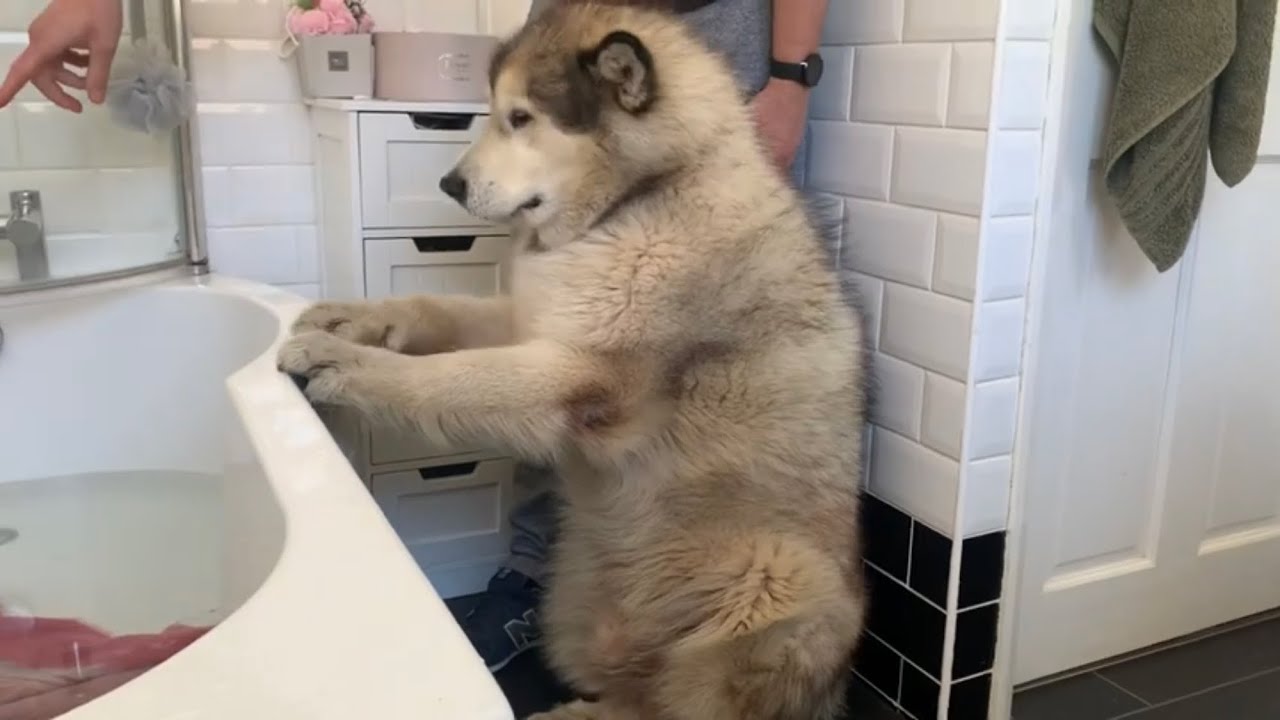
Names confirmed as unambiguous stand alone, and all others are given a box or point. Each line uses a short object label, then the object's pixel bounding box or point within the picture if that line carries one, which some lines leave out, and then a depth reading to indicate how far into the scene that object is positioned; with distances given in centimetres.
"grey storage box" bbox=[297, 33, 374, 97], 210
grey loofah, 192
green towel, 154
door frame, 156
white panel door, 176
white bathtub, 73
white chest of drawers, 202
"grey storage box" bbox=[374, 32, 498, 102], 208
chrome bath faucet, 191
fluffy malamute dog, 138
